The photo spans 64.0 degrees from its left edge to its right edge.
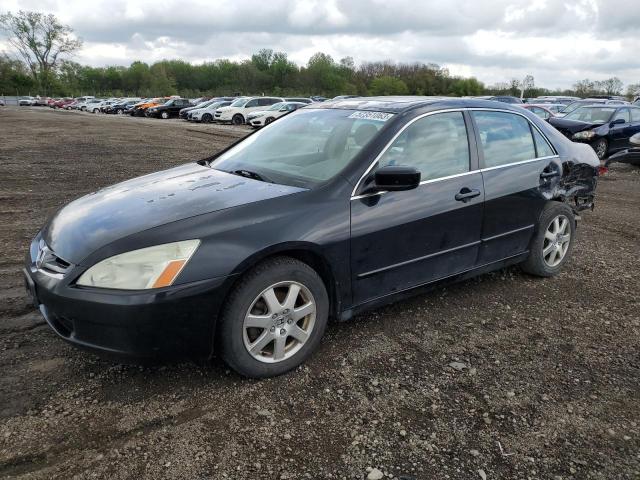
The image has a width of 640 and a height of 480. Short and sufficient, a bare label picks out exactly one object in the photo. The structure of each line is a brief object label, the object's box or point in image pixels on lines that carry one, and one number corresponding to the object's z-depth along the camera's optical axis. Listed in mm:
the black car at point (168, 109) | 37969
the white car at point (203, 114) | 31688
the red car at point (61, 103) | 62059
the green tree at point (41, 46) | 74688
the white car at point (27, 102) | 65938
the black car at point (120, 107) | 46750
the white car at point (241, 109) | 29734
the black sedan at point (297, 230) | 2637
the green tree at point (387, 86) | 86469
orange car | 40375
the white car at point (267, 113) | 26688
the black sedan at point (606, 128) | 13711
